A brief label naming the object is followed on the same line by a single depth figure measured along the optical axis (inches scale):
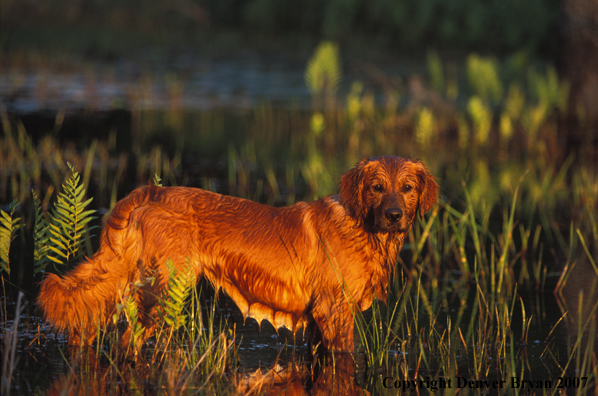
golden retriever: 395.2
